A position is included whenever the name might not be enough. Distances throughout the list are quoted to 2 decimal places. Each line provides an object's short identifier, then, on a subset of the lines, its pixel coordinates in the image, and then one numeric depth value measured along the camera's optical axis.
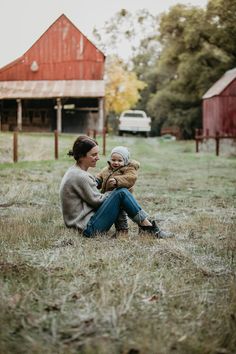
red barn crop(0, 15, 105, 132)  26.38
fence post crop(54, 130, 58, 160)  15.27
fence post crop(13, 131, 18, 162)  13.08
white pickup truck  34.25
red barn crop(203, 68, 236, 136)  29.14
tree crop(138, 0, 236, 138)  32.75
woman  5.16
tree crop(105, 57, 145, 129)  44.72
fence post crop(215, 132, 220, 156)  21.05
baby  5.38
